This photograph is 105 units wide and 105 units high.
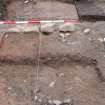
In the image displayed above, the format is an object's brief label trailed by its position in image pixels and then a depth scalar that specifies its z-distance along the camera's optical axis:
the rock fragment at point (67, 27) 6.13
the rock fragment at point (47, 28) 6.05
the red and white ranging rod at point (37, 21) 6.12
